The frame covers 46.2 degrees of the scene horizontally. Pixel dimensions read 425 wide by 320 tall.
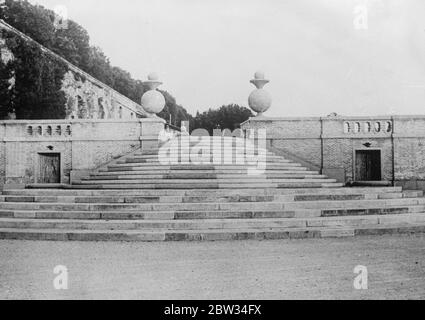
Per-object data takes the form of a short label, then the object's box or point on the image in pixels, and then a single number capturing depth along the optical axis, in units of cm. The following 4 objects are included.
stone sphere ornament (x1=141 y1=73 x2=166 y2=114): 1741
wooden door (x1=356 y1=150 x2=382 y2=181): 1833
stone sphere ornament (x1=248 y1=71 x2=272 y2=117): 1756
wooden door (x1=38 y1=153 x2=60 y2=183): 1938
